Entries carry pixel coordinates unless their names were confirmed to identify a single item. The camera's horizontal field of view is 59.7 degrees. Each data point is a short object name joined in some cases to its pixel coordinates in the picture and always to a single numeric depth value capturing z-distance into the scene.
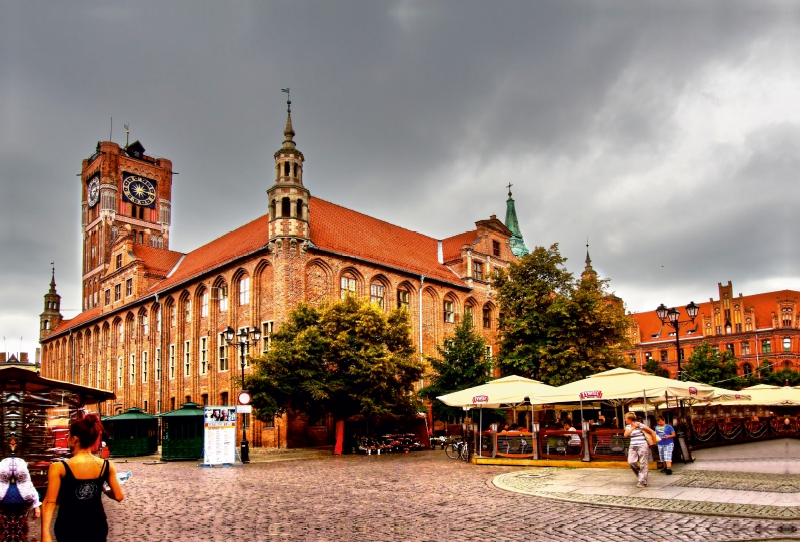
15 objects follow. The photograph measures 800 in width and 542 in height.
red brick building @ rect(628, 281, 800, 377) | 82.31
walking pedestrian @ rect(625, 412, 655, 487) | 14.53
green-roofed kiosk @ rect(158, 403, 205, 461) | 28.64
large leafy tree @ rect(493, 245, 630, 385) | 35.50
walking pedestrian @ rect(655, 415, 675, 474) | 16.66
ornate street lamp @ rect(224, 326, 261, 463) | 26.38
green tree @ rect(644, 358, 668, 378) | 63.00
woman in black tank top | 5.45
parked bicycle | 24.27
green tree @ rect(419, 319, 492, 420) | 34.41
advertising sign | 24.67
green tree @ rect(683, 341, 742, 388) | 56.09
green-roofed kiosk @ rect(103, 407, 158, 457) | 33.88
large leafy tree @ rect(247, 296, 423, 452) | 29.16
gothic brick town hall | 39.12
